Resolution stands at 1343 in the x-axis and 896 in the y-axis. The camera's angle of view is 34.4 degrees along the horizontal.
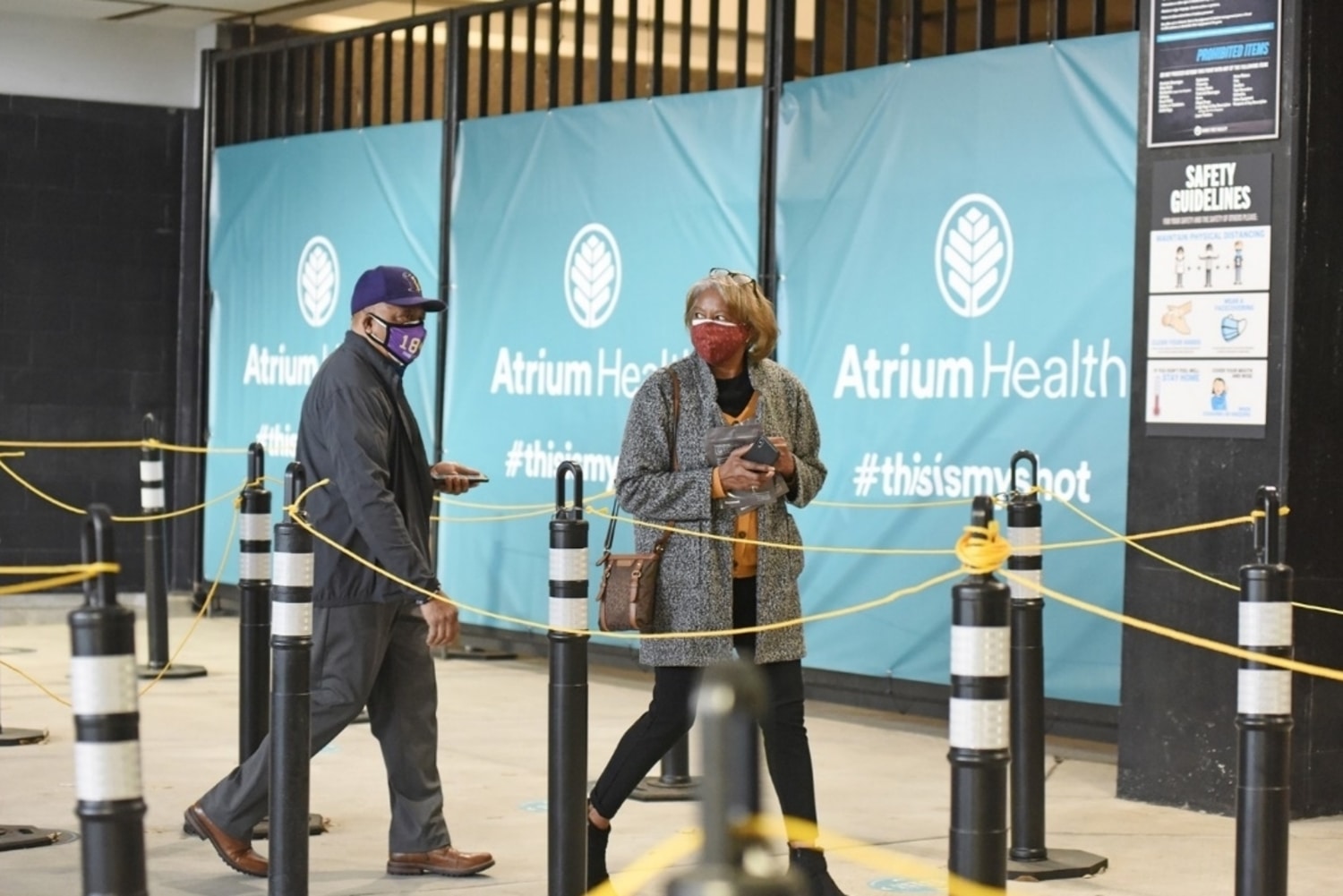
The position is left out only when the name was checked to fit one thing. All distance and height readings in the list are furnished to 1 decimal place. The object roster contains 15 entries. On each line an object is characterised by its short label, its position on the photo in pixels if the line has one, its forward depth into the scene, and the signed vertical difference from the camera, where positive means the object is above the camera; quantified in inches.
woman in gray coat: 224.1 -9.6
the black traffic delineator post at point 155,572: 432.5 -27.6
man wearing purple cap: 241.0 -16.6
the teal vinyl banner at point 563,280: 416.5 +33.2
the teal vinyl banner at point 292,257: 495.2 +43.7
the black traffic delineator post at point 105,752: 151.1 -22.2
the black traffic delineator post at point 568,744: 219.8 -30.6
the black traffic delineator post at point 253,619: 279.9 -24.1
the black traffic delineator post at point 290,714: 217.3 -27.8
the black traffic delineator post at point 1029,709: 255.9 -30.7
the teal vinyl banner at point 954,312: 341.7 +23.0
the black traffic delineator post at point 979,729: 165.5 -21.6
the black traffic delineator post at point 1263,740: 200.7 -26.5
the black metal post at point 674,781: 302.7 -47.6
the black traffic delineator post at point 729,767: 115.2 -17.2
